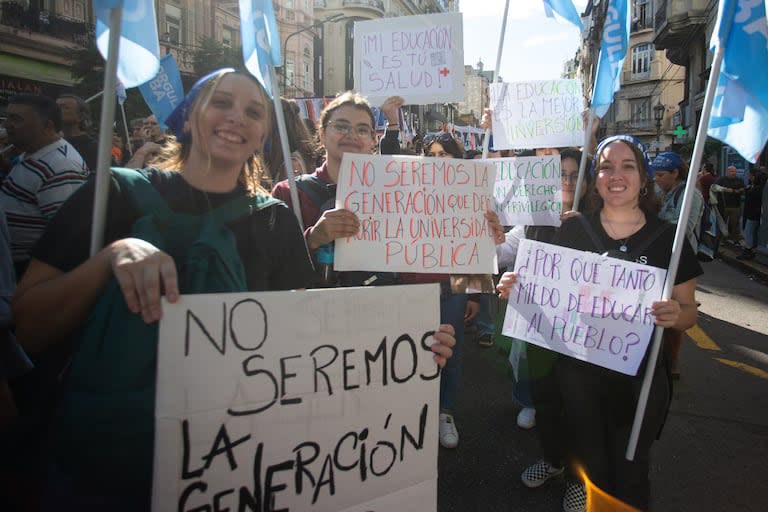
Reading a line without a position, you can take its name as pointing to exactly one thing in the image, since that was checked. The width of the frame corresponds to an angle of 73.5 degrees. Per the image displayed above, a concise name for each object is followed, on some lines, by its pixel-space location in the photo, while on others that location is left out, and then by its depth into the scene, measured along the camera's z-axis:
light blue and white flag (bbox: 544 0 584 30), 3.20
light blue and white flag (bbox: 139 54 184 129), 4.34
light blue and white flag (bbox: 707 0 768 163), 2.09
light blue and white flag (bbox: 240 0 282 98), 2.09
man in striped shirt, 2.96
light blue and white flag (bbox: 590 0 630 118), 2.99
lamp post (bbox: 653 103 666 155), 24.20
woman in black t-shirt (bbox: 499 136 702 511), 2.23
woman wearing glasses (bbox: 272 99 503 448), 2.37
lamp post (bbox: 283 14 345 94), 30.34
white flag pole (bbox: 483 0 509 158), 2.86
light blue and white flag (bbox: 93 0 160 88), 1.47
